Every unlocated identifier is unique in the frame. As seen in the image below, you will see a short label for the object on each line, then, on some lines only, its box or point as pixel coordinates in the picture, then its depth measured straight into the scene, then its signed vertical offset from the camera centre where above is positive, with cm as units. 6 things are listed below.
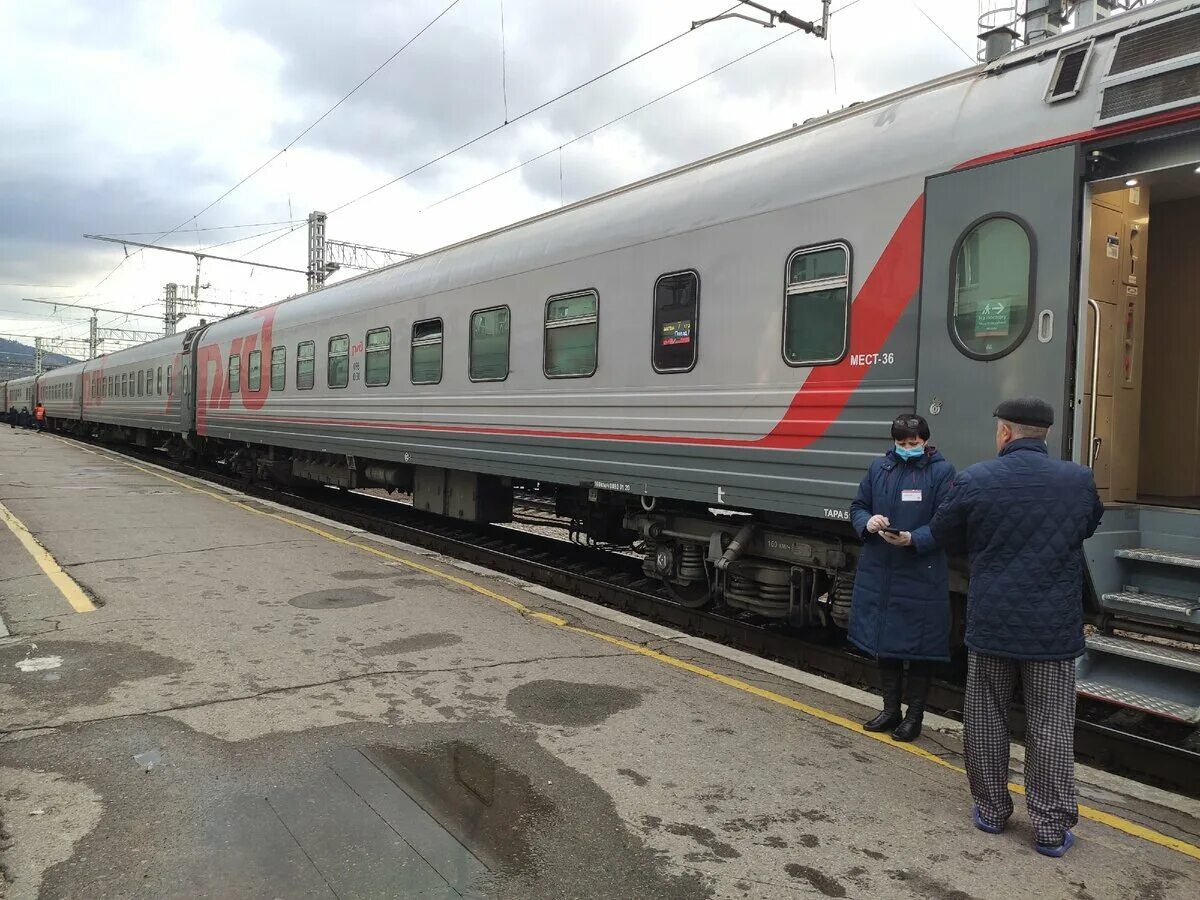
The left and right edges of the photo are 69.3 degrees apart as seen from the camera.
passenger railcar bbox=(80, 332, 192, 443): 2080 +81
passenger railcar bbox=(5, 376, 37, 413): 5009 +142
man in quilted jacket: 324 -59
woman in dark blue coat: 414 -62
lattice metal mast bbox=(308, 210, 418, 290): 3002 +606
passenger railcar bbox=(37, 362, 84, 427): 3562 +107
